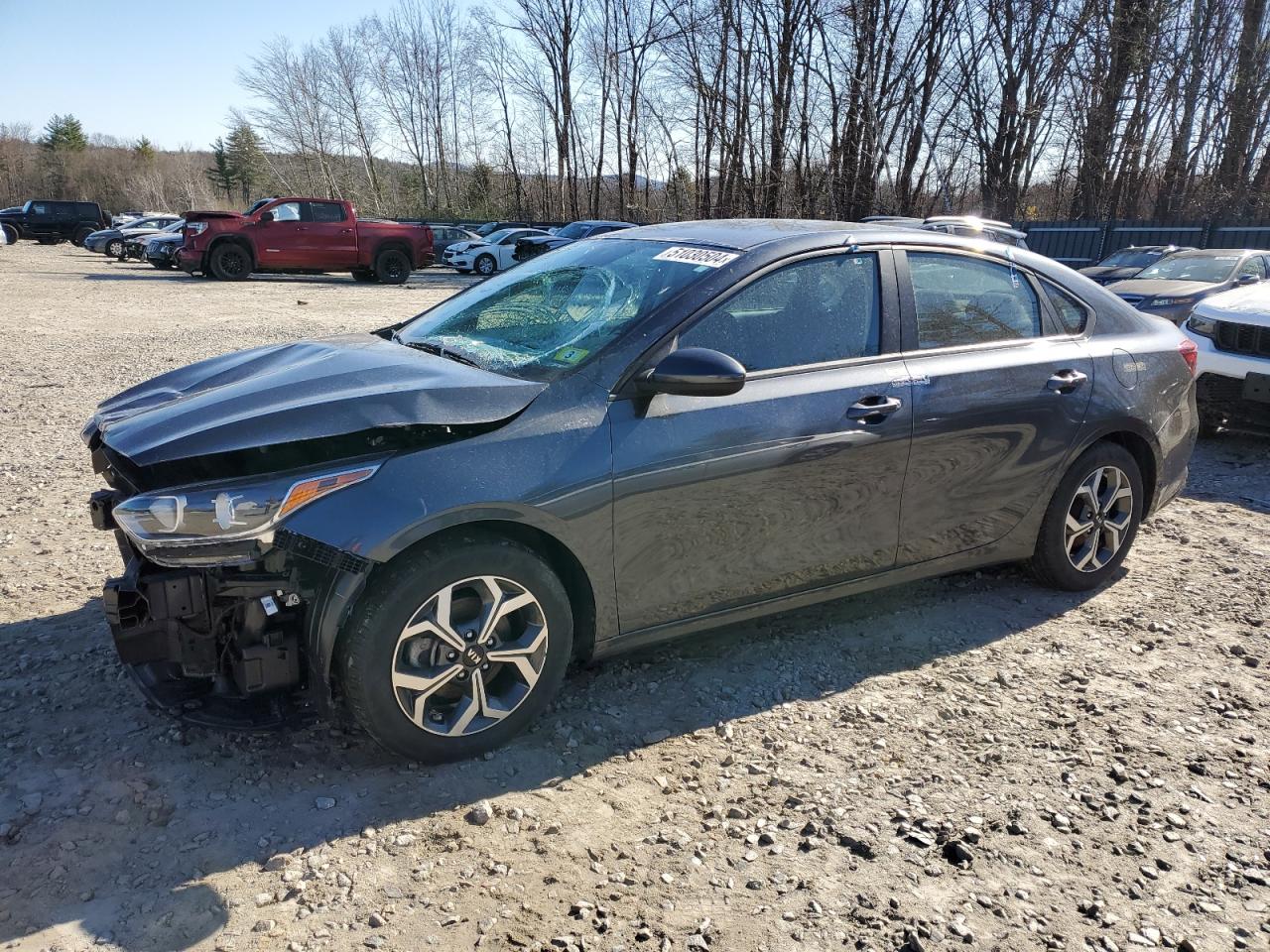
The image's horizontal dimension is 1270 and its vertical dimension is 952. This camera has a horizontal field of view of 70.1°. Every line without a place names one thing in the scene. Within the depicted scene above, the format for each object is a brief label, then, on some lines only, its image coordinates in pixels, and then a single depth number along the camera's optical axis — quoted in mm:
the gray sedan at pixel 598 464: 2637
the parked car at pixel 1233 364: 7000
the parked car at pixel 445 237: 32094
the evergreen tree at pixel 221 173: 73206
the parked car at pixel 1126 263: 14883
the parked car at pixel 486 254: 26797
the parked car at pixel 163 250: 25344
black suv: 37625
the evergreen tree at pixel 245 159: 72188
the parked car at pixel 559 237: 22547
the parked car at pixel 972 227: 11125
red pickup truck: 21594
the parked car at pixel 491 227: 32444
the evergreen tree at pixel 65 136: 79250
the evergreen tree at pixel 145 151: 87875
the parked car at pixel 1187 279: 10945
